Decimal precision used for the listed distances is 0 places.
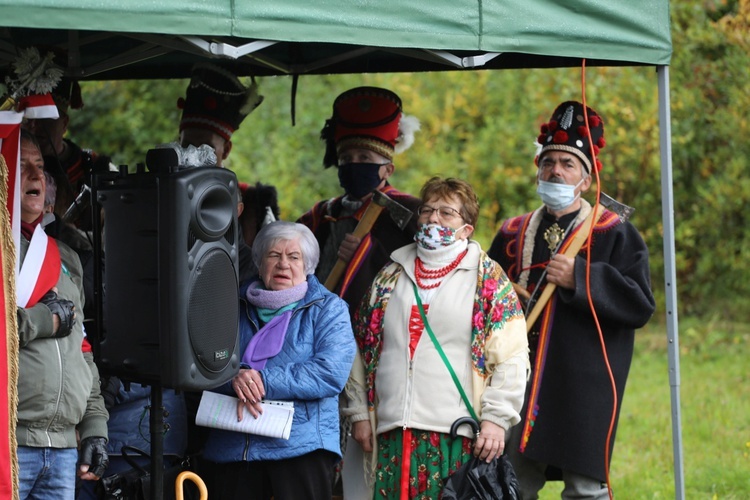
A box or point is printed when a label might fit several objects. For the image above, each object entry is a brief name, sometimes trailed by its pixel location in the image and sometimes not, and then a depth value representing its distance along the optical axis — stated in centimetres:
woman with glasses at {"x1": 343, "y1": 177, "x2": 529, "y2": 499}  816
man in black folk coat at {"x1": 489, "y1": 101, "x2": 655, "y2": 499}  891
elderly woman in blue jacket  785
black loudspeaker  686
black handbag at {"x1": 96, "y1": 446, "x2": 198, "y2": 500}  783
